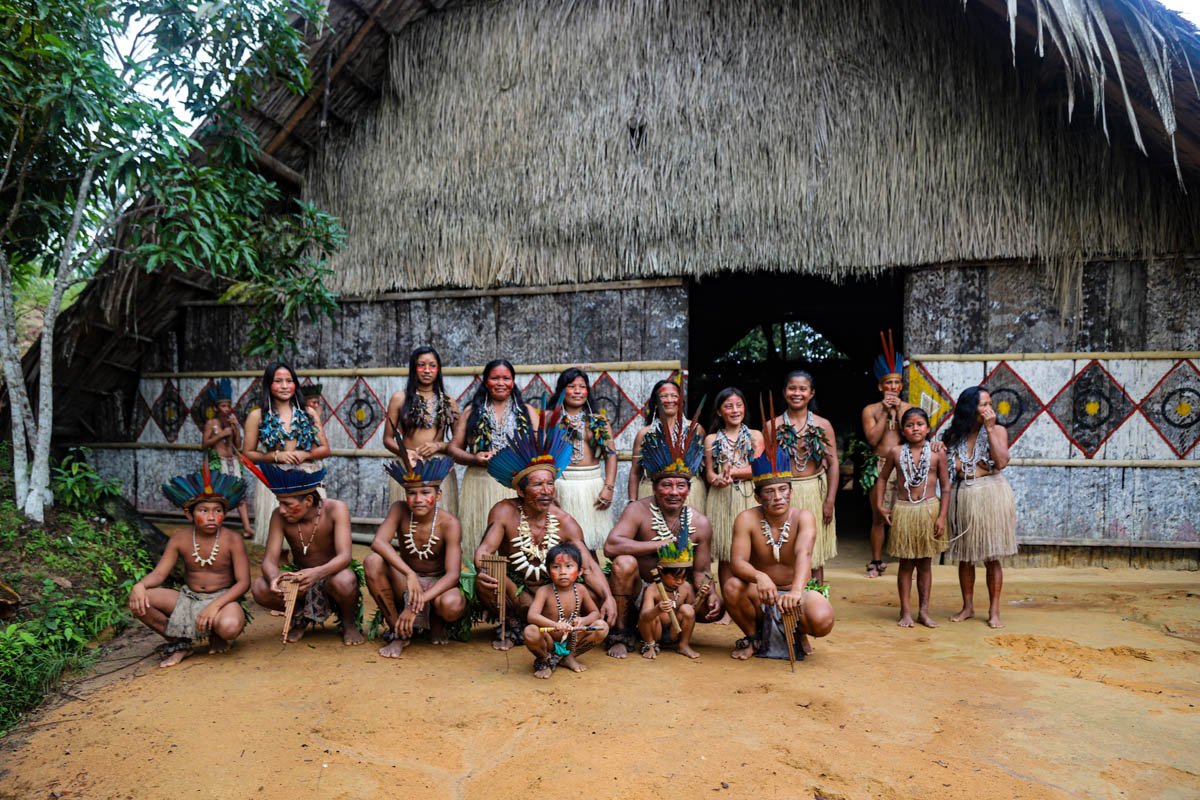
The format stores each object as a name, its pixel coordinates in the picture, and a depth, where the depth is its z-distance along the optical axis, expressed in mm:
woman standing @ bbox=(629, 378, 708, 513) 4730
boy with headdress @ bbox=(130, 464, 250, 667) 3732
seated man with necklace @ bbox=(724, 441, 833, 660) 3738
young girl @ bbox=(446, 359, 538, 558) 4711
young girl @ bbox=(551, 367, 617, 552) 4879
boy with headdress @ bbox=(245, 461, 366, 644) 3867
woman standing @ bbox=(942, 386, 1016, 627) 4508
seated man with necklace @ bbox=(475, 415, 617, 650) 3785
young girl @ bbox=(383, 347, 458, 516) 4812
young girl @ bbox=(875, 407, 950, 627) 4531
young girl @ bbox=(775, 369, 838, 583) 4855
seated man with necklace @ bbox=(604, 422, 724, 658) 3850
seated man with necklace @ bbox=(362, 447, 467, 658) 3844
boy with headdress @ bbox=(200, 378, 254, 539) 6617
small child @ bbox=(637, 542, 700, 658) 3686
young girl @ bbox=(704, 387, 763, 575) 4645
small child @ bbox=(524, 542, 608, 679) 3494
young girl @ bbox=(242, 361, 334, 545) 5000
